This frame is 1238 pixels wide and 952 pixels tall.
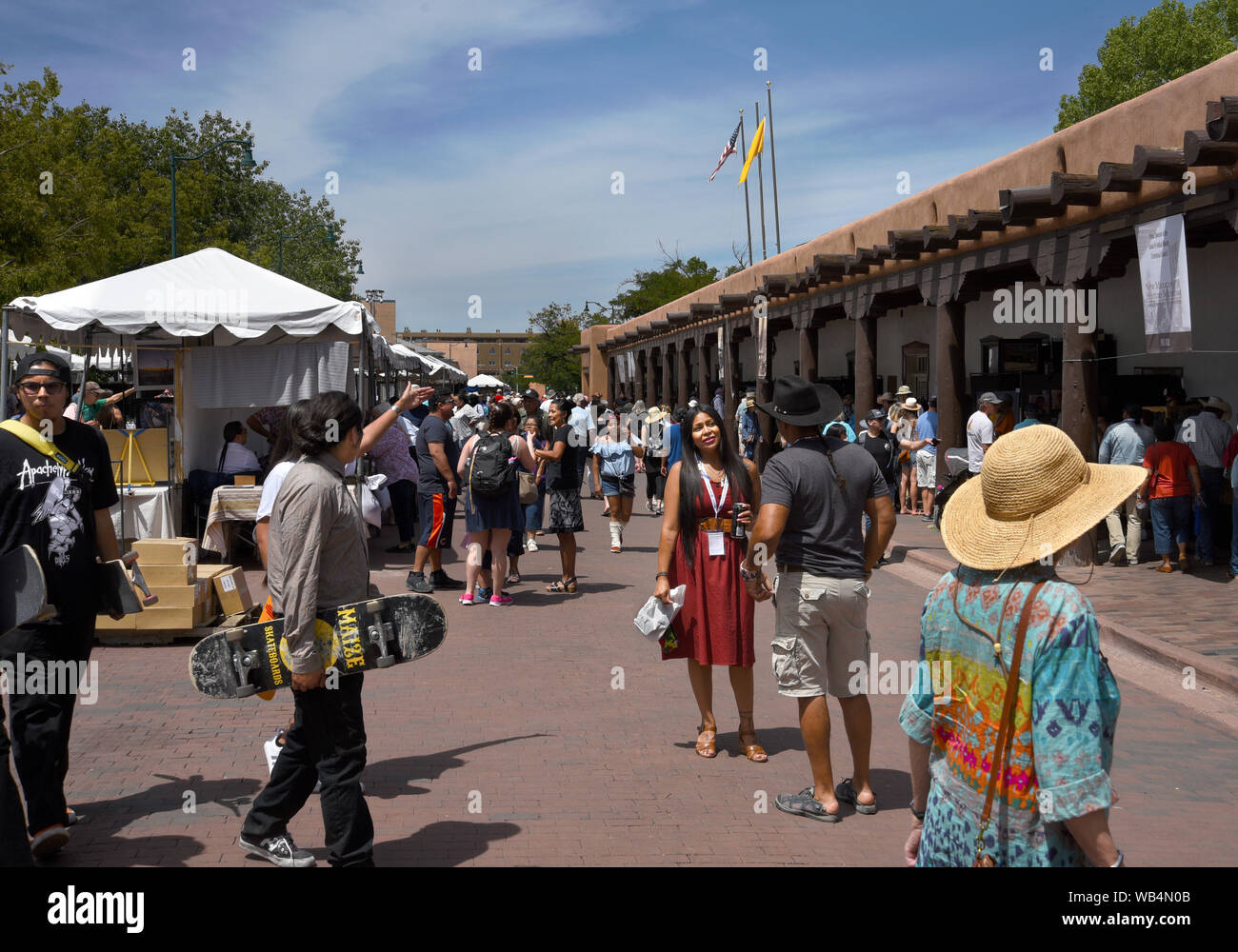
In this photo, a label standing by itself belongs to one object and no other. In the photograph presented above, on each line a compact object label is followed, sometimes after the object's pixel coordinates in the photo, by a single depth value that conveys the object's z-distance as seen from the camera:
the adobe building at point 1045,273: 10.91
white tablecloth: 10.97
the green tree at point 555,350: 81.06
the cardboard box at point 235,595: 9.08
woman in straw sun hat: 2.57
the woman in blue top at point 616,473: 13.77
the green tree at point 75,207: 20.58
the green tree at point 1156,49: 44.75
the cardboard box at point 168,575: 8.73
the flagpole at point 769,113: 42.03
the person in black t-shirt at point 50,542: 4.50
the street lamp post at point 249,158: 28.45
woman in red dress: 5.88
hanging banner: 10.59
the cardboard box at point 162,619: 8.64
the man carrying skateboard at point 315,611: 4.07
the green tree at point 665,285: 64.25
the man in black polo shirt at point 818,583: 5.09
